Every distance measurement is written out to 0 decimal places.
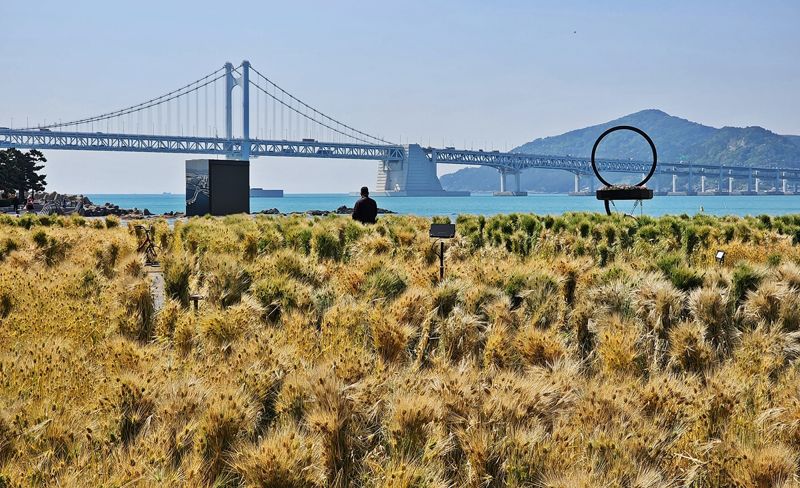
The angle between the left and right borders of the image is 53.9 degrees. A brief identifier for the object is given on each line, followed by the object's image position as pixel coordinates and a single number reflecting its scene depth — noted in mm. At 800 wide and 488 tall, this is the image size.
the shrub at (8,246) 9727
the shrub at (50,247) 9348
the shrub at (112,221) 15911
